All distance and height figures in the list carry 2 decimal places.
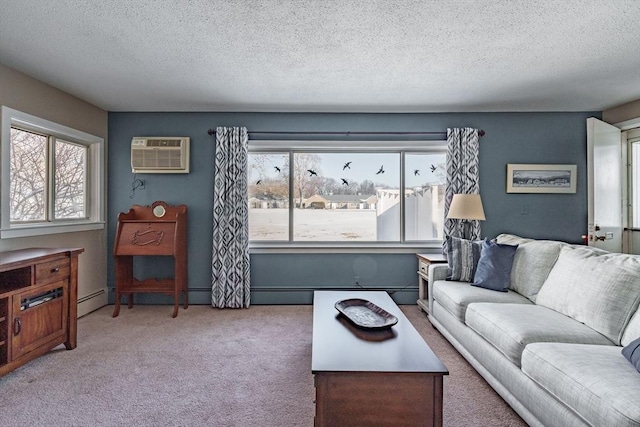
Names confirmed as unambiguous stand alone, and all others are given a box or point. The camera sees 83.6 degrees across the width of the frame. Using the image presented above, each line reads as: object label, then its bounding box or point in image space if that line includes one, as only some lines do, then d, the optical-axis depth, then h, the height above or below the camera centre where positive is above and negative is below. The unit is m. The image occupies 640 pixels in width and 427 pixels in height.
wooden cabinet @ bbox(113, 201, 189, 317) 3.88 -0.39
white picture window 4.47 +0.24
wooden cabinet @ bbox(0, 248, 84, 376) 2.45 -0.69
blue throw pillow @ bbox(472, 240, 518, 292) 3.08 -0.48
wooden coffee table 1.65 -0.84
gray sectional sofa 1.53 -0.70
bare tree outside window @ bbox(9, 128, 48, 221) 3.23 +0.34
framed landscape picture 4.34 +0.43
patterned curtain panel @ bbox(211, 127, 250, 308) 4.20 -0.11
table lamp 3.85 +0.05
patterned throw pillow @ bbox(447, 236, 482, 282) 3.39 -0.44
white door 3.42 +0.27
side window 3.08 +0.34
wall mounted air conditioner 4.21 +0.68
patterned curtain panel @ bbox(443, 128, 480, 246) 4.22 +0.52
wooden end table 3.87 -0.69
